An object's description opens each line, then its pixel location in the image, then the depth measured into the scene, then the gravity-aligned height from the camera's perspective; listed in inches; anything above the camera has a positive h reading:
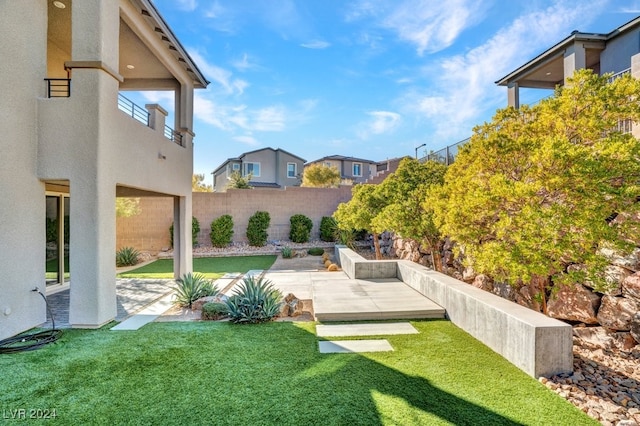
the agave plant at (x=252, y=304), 271.7 -79.9
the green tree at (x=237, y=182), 1088.8 +121.9
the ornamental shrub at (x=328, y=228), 805.9 -32.0
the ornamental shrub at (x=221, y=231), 754.2 -37.0
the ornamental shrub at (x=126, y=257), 598.2 -80.4
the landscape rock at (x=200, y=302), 312.7 -87.6
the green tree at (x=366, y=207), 473.2 +13.4
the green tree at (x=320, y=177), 1290.6 +165.6
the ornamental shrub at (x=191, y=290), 321.4 -78.9
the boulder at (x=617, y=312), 207.0 -67.0
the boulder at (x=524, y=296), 273.6 -72.4
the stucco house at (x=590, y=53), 452.1 +266.2
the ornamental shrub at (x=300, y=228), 801.6 -31.5
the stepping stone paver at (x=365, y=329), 240.7 -91.1
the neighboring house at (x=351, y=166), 1546.5 +258.3
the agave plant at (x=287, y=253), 673.0 -81.0
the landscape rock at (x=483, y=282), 322.0 -70.8
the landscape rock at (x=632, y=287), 205.8 -48.3
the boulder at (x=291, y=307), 292.2 -87.8
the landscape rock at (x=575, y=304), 230.7 -69.3
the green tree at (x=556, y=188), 184.7 +17.5
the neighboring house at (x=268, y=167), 1422.2 +230.8
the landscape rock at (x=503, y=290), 294.0 -73.5
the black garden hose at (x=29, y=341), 213.6 -90.8
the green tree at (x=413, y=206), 361.4 +11.1
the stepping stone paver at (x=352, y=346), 209.3 -91.1
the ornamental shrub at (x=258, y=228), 776.9 -30.8
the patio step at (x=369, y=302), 272.1 -83.1
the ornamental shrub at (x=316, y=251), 713.6 -82.7
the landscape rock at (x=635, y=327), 202.1 -73.5
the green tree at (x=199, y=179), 1433.3 +179.4
